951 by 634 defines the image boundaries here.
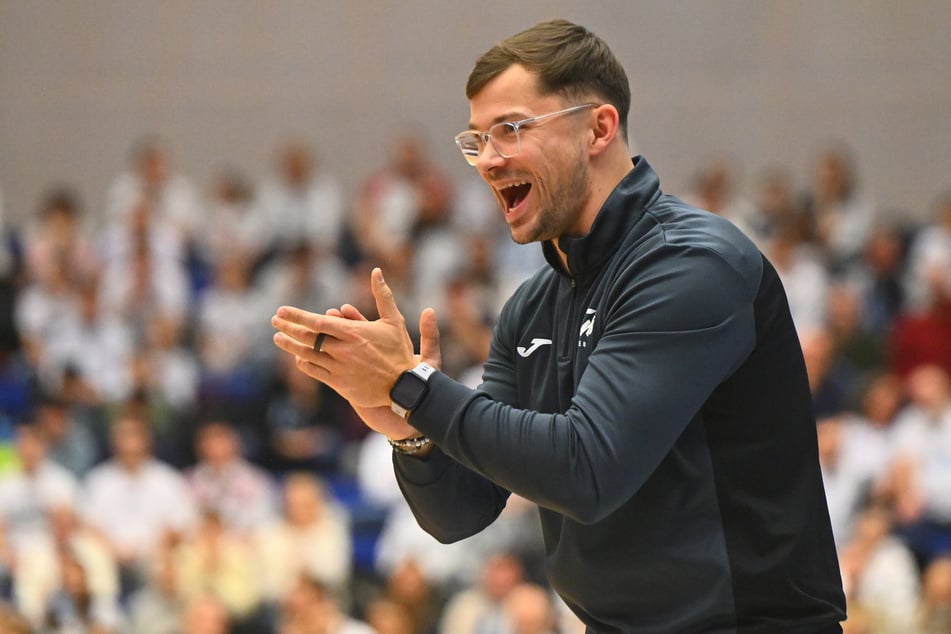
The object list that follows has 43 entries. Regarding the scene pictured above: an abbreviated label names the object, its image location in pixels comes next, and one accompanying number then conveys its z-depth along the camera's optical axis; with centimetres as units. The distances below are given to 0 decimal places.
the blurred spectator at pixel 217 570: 1580
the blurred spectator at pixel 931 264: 1920
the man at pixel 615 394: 470
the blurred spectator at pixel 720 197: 2131
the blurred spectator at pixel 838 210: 2183
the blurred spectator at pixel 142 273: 2047
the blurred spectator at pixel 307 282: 2009
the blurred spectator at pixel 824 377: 1719
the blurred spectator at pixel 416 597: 1521
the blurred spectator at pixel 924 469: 1573
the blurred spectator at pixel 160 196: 2241
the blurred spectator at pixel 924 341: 1889
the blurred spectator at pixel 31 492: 1697
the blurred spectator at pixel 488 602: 1487
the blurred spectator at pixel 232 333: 1917
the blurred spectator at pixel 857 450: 1583
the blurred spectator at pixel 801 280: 2008
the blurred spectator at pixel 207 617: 1488
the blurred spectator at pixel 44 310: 2002
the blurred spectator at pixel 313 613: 1445
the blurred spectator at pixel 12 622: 1460
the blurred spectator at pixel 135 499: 1691
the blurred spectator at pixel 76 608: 1533
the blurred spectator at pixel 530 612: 1411
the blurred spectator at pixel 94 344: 1973
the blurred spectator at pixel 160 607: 1572
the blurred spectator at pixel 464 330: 1803
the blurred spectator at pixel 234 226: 2200
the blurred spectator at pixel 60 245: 2087
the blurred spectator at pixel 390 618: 1467
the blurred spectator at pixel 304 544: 1606
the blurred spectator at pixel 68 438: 1797
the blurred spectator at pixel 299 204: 2292
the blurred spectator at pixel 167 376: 1862
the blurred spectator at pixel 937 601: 1395
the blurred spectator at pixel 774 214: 2128
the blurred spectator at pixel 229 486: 1683
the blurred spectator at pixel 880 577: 1442
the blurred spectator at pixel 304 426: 1819
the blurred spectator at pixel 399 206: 2102
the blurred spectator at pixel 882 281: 2039
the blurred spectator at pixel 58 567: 1570
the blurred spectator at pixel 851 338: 1905
